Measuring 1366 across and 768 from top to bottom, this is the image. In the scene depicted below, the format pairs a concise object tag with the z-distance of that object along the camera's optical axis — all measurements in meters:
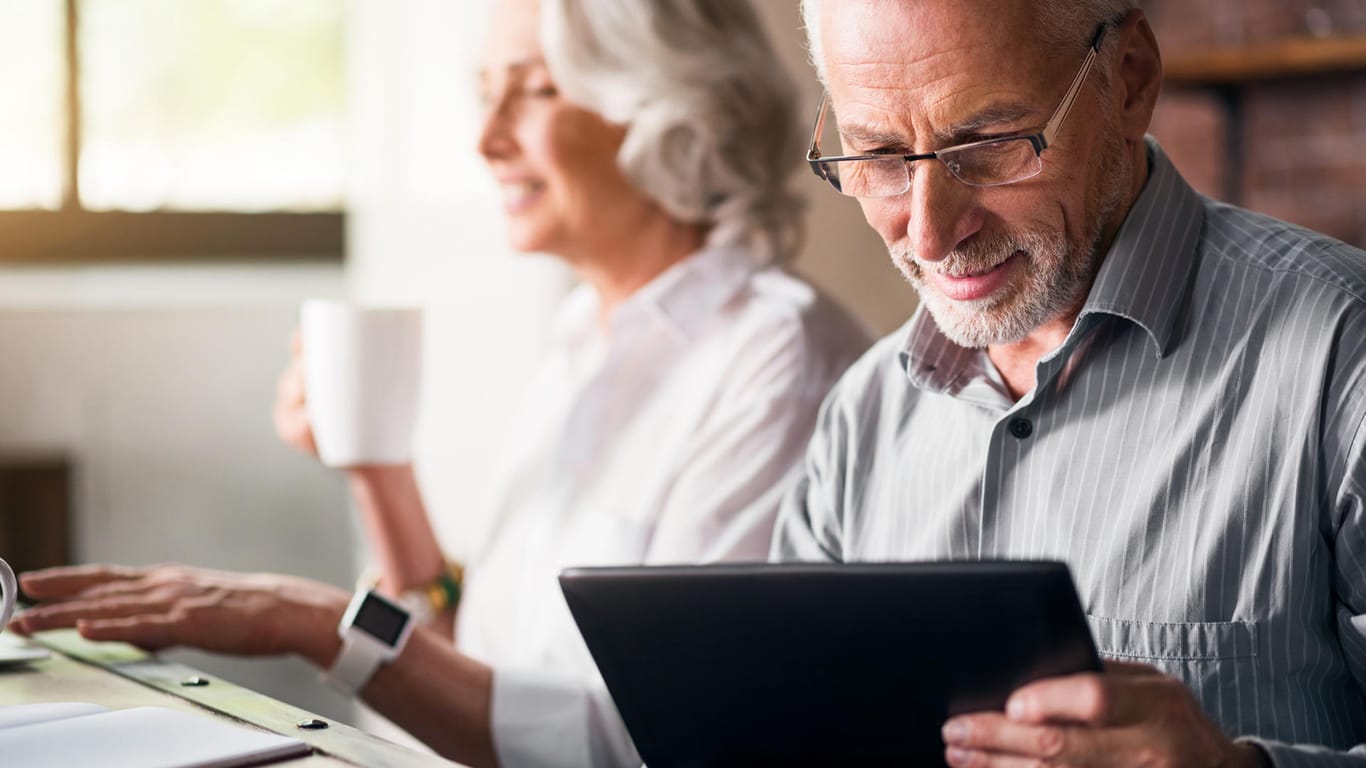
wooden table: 0.90
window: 2.71
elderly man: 1.01
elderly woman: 1.59
